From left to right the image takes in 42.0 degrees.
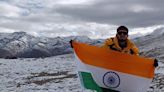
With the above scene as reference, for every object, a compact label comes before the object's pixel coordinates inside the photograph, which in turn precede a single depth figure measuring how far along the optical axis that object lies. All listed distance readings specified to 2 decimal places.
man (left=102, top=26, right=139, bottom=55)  4.37
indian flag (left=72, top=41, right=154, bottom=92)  4.46
